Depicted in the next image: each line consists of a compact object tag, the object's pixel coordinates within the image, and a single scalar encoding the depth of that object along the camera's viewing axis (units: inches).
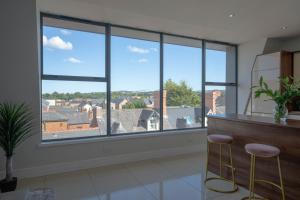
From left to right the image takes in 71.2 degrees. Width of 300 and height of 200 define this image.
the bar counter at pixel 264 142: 95.5
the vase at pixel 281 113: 109.7
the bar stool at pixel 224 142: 115.5
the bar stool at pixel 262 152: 90.8
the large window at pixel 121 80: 153.1
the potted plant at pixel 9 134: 113.2
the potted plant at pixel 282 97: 106.9
